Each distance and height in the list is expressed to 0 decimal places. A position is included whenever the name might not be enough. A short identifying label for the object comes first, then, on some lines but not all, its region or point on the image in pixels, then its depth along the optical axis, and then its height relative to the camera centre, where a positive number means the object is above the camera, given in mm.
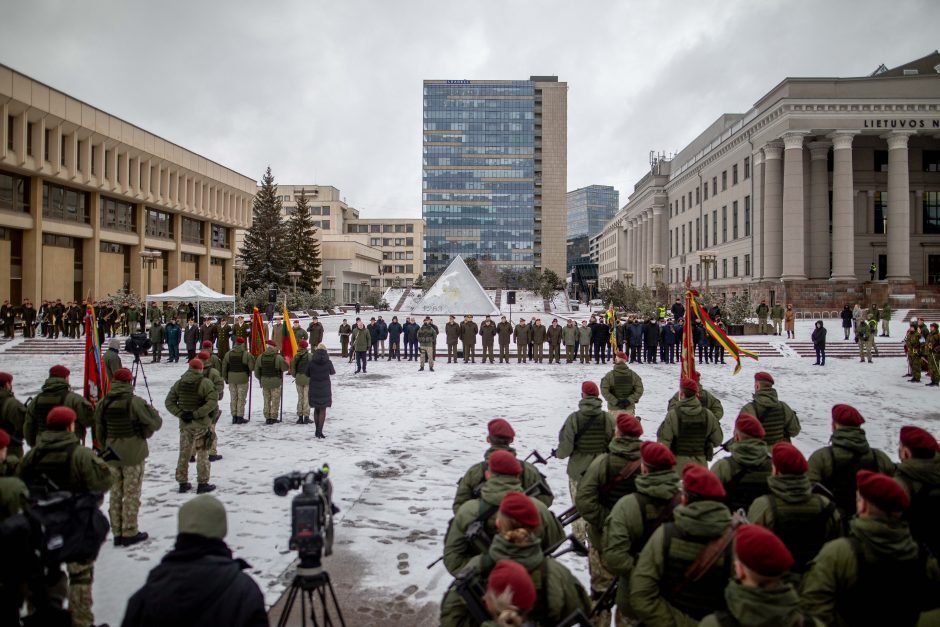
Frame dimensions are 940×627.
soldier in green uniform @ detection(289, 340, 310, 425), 11727 -1169
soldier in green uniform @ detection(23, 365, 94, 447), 5809 -897
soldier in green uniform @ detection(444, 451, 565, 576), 3416 -1209
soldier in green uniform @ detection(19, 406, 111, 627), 4410 -1111
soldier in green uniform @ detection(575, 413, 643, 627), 4195 -1157
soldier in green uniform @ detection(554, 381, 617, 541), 5734 -1156
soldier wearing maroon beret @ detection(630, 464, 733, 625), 2906 -1234
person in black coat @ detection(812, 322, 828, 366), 20816 -787
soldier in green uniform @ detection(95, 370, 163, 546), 5863 -1308
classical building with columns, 39062 +9468
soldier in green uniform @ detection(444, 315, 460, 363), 22953 -643
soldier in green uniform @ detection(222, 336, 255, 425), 11625 -1088
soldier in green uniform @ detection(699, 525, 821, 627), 2266 -1059
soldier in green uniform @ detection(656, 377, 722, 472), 5805 -1137
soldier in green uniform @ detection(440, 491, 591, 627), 2705 -1153
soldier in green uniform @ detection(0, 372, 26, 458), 6164 -1071
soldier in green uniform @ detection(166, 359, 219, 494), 7495 -1281
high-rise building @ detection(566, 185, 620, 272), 183475 +22242
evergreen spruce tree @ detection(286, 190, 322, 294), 54744 +6504
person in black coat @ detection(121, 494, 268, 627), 2502 -1183
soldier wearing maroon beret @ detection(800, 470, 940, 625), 2779 -1222
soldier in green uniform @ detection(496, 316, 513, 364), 22828 -670
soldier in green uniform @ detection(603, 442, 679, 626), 3338 -1143
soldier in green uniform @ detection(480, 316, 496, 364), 23017 -600
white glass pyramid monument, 35062 +1197
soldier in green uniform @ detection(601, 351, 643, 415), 9086 -1072
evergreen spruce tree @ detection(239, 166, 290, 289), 50406 +5710
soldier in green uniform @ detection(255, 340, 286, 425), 11547 -1179
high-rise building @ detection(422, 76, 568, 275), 120312 +30302
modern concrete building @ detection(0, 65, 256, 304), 33625 +8245
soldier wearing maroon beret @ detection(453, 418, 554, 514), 4195 -1182
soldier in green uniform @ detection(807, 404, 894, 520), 4355 -1077
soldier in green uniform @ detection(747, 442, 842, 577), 3393 -1138
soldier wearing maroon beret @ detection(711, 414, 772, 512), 4246 -1103
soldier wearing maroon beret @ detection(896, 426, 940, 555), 3814 -1078
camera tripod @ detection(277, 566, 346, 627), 3184 -1459
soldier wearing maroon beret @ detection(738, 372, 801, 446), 6391 -1054
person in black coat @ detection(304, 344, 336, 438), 10391 -1219
